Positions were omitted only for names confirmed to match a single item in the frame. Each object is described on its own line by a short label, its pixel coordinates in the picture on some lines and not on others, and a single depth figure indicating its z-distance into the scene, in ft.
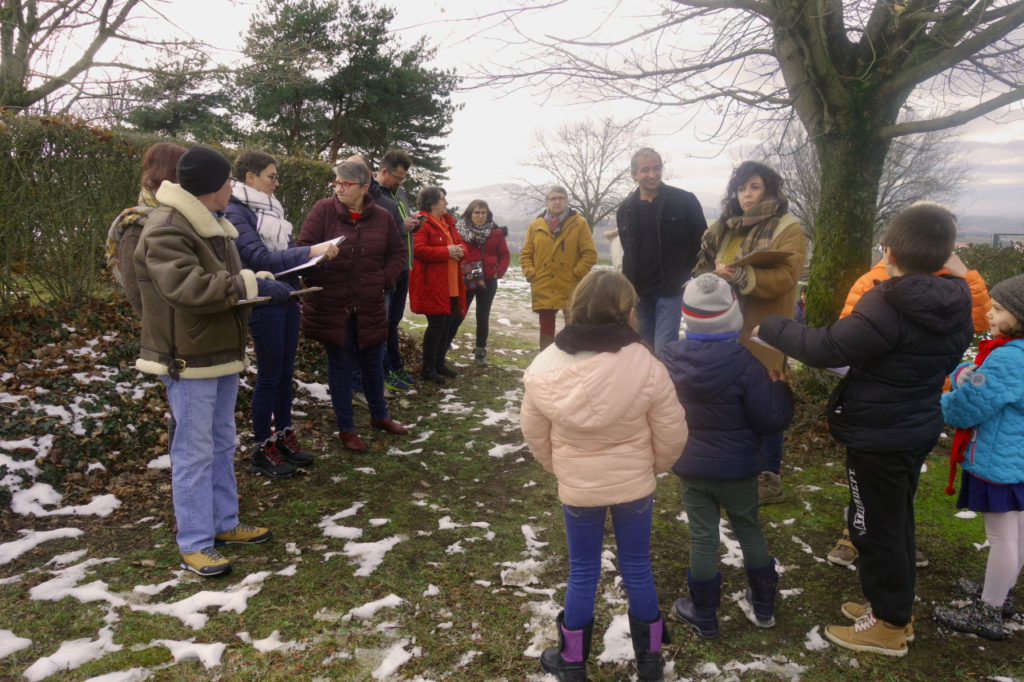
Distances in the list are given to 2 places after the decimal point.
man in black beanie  9.52
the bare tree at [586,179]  151.53
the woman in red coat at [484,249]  24.12
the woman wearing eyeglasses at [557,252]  22.44
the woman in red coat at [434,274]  21.67
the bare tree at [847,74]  15.43
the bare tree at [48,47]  32.58
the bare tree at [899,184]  111.96
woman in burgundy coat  15.17
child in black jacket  8.07
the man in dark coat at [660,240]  16.81
